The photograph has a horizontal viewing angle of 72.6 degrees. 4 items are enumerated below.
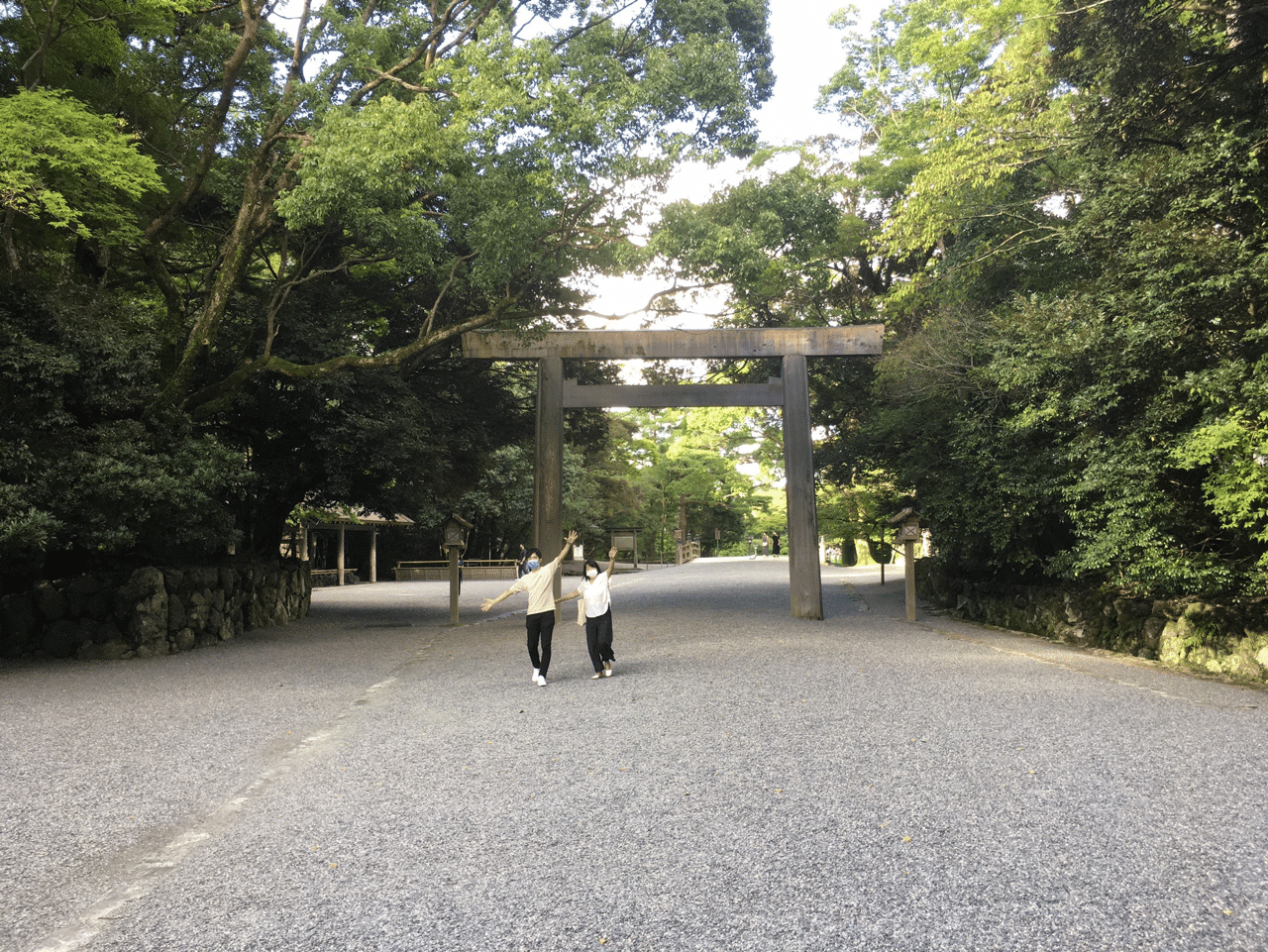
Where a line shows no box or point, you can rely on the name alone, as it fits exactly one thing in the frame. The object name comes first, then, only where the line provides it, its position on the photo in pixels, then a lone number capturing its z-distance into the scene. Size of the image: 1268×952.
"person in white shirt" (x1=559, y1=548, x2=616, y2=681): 8.82
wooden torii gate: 14.20
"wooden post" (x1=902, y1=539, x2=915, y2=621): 14.53
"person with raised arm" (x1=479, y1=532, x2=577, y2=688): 8.52
